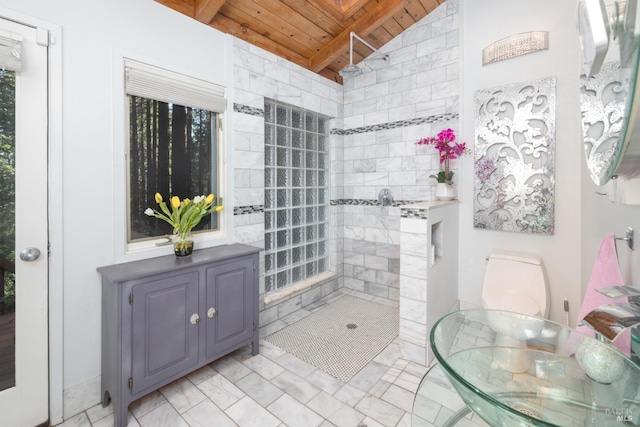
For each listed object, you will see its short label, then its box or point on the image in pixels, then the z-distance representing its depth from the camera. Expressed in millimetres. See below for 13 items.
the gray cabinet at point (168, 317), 1653
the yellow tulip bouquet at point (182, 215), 2049
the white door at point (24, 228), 1543
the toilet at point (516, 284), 2244
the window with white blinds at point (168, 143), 2021
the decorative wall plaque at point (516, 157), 2453
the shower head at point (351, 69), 2850
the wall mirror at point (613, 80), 510
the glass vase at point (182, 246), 2068
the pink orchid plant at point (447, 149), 2750
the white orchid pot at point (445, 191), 2793
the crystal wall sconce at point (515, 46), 2443
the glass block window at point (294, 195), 3035
